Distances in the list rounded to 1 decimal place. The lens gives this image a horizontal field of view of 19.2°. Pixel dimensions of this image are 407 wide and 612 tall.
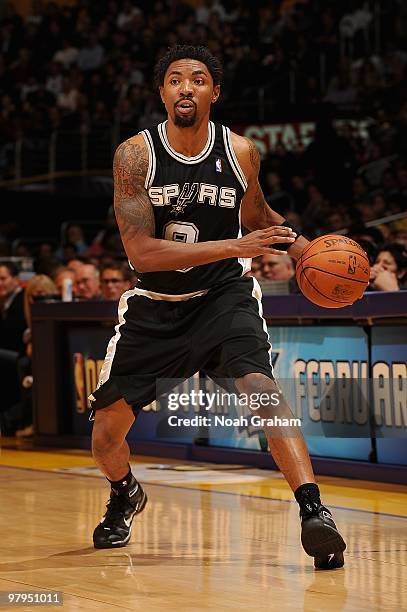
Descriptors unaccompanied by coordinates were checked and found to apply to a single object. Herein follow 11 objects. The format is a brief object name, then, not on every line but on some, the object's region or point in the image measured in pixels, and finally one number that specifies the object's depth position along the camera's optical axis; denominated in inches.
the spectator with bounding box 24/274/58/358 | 438.6
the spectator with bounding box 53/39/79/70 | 876.0
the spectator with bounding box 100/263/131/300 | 420.2
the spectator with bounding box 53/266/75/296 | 456.8
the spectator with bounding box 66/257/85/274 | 463.7
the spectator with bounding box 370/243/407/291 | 350.3
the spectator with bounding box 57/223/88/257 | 667.7
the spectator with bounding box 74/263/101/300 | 445.1
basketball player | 212.5
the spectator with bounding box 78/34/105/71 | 856.9
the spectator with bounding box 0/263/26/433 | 457.1
